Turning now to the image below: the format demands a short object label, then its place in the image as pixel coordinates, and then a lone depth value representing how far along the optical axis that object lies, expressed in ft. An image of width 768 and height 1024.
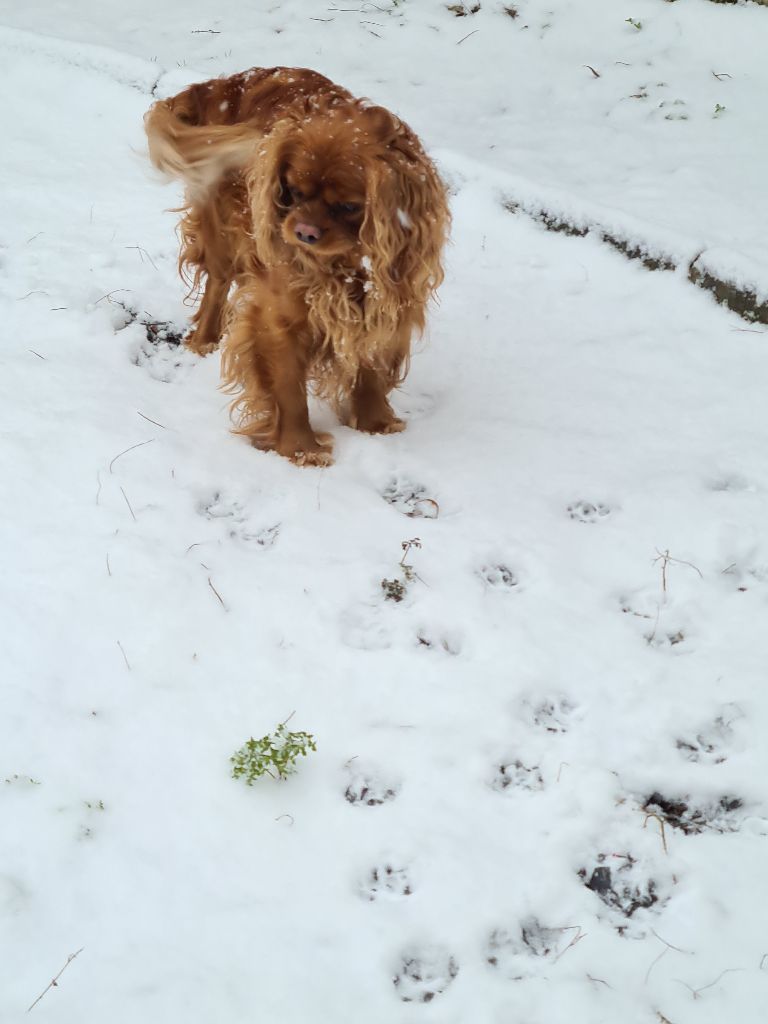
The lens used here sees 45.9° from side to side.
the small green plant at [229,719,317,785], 6.25
